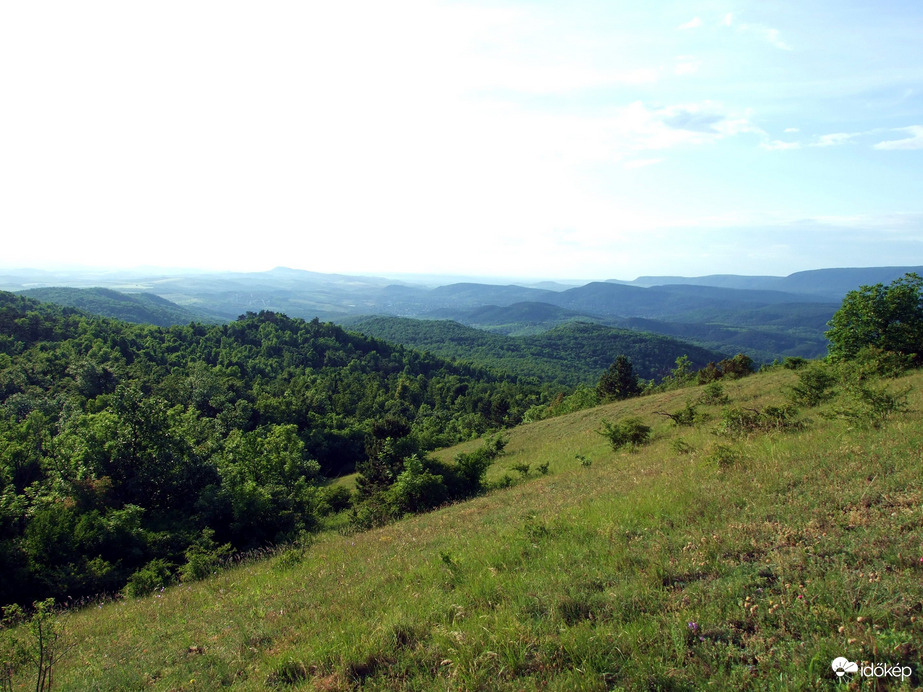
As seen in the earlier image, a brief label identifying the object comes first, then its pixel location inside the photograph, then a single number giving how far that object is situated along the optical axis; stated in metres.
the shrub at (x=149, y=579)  11.55
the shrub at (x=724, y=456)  9.05
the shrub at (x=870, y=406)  9.98
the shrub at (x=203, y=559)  12.02
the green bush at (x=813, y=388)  16.62
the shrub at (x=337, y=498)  24.41
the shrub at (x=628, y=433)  19.38
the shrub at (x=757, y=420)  12.42
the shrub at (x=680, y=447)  13.15
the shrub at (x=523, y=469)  20.65
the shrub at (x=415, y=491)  17.56
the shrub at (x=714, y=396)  26.75
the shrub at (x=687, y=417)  21.40
